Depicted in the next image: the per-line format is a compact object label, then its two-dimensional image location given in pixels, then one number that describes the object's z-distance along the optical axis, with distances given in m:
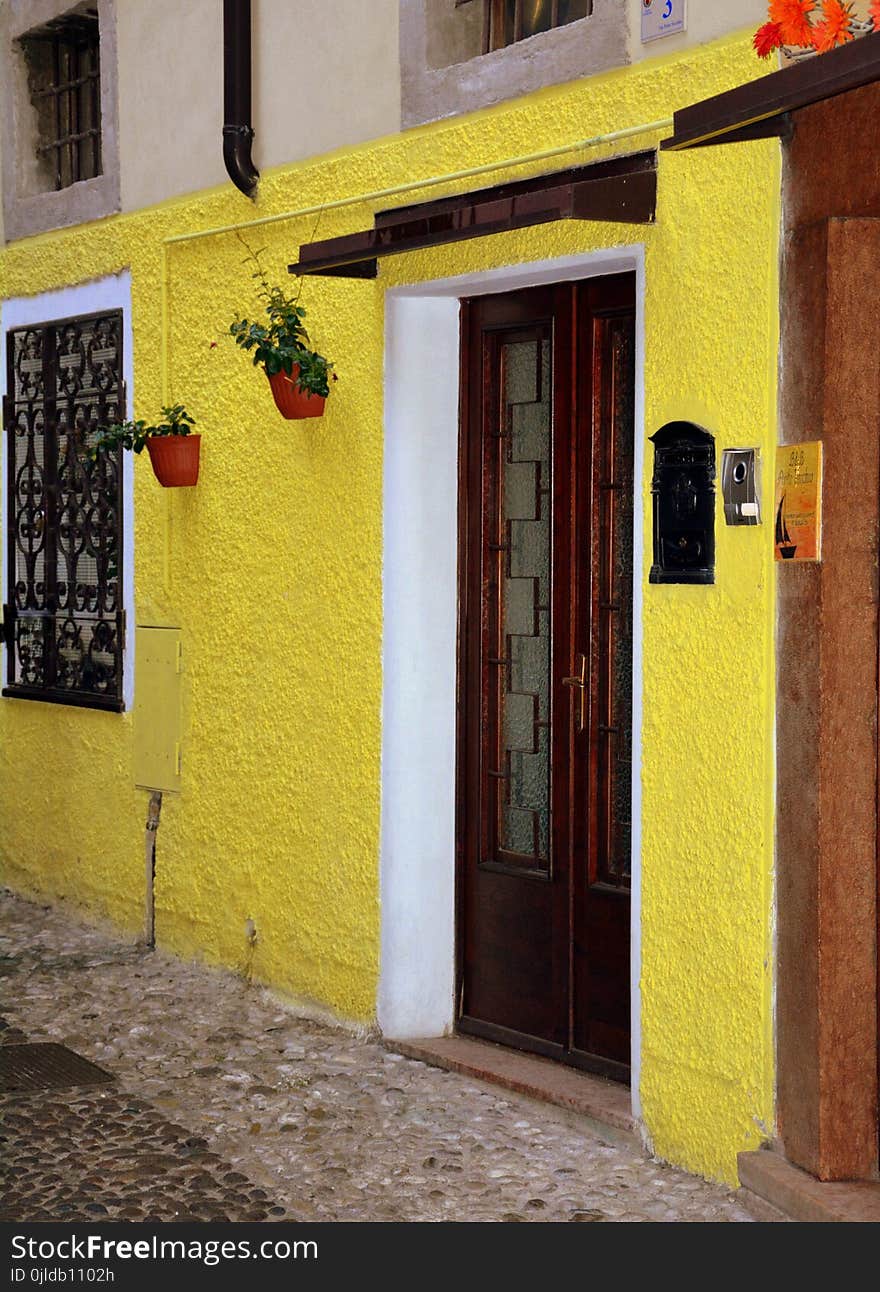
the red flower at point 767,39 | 3.97
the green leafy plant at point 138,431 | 7.01
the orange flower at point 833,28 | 3.87
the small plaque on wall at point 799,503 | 4.32
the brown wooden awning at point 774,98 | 3.63
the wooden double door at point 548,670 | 5.35
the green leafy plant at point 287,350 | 6.05
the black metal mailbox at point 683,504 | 4.71
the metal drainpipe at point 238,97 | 6.56
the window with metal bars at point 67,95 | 8.11
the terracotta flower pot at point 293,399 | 6.11
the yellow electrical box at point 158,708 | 7.21
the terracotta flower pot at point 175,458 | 6.94
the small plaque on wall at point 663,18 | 4.74
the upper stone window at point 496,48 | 5.05
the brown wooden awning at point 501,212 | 4.71
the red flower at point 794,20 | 3.93
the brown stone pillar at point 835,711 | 4.29
